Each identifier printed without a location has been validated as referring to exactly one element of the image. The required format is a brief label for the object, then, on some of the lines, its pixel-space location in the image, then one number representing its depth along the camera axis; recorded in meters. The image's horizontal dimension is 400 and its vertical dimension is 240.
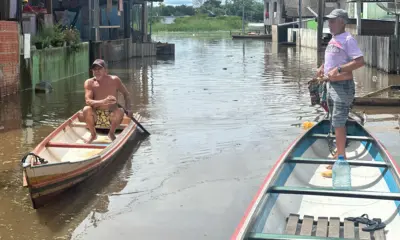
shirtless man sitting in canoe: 9.74
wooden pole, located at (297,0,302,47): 51.12
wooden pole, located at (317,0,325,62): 37.19
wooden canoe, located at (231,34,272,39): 65.50
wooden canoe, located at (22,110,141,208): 6.88
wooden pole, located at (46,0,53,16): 22.99
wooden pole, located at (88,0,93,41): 26.84
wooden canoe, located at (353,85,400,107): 14.38
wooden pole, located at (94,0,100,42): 26.45
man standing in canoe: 7.05
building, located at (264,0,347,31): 60.20
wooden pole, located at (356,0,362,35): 27.91
